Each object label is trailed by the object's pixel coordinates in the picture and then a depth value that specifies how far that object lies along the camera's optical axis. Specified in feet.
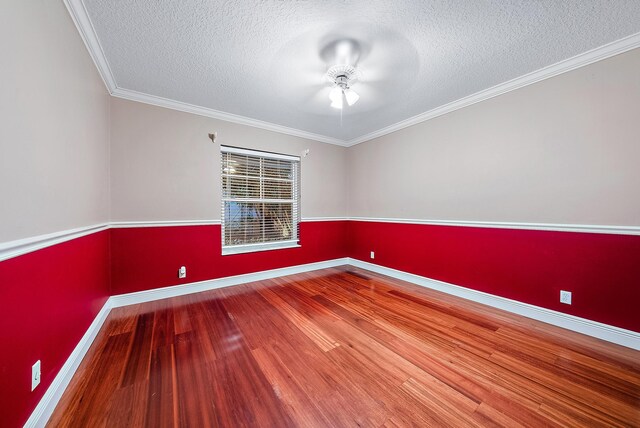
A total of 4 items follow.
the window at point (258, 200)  11.07
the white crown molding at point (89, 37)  4.95
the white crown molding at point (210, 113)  8.62
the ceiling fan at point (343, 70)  6.27
